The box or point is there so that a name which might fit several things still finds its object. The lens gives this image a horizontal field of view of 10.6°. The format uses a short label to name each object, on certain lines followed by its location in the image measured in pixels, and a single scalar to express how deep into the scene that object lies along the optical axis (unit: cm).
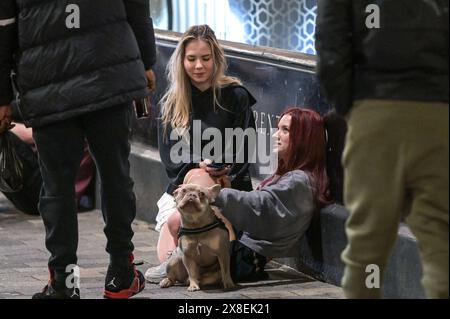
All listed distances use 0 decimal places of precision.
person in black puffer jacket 1088
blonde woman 1361
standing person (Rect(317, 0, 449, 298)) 828
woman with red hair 1291
